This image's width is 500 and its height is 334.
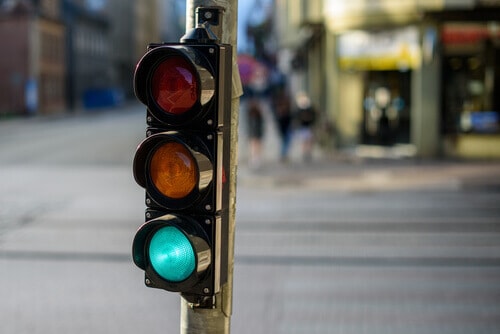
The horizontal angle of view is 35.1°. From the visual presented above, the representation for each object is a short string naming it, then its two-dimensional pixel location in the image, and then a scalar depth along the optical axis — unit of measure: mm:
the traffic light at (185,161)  2598
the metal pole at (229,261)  2840
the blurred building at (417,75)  22844
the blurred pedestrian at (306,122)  21844
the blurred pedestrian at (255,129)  20672
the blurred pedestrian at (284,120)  22125
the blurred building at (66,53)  58688
